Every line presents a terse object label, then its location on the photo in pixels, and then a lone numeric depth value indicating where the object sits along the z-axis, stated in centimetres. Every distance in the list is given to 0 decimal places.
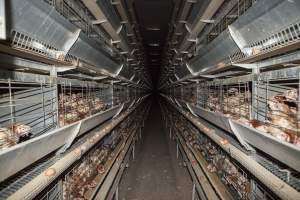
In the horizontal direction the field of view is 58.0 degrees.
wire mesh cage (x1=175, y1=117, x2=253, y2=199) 210
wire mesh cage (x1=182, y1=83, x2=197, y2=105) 402
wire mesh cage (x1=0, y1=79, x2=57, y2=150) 137
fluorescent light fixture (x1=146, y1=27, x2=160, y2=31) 575
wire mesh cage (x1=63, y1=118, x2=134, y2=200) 212
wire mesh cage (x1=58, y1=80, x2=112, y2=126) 198
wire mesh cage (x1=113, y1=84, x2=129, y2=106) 403
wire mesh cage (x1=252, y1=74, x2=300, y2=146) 126
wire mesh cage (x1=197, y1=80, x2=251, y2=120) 206
